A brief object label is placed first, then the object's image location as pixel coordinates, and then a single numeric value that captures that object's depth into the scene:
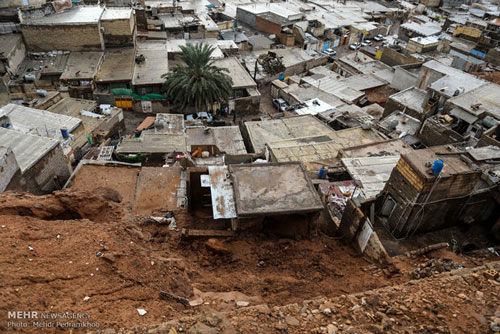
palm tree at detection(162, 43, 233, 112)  31.39
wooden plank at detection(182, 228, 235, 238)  12.40
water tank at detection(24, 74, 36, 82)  28.91
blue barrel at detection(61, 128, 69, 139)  20.94
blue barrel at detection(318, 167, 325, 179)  17.92
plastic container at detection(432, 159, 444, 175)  11.35
